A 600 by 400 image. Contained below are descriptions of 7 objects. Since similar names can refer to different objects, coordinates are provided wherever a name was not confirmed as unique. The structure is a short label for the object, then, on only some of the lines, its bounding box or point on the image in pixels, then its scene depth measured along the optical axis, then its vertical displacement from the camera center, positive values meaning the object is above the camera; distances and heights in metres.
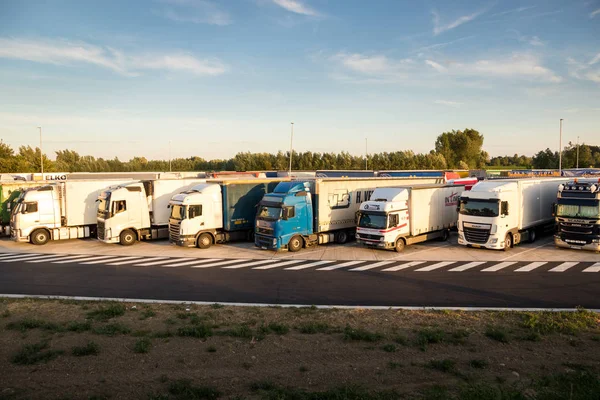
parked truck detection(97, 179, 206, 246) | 23.92 -1.88
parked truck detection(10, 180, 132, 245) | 24.89 -1.98
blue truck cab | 21.27 -2.13
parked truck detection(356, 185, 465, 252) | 21.05 -2.20
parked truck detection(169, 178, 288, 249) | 22.92 -1.96
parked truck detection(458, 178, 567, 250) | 20.67 -2.08
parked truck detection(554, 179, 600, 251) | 20.19 -2.16
